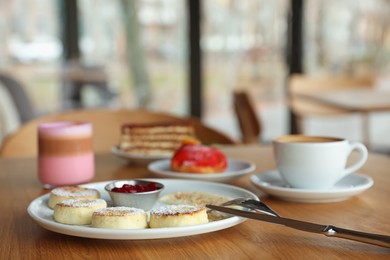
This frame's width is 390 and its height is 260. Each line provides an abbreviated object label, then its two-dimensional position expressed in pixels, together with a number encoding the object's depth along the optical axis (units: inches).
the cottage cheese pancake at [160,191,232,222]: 37.4
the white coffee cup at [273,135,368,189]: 40.0
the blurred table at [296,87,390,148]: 138.9
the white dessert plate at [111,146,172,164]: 50.1
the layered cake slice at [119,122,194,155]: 51.9
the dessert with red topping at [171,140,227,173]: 45.0
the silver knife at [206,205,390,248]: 31.5
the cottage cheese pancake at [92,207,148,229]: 32.2
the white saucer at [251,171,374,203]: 38.9
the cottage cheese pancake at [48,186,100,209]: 35.9
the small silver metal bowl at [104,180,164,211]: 36.0
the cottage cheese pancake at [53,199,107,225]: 33.4
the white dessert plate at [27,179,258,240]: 31.6
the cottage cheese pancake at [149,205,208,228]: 32.5
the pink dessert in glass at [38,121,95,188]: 44.0
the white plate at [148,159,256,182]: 43.9
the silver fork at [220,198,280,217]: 34.8
